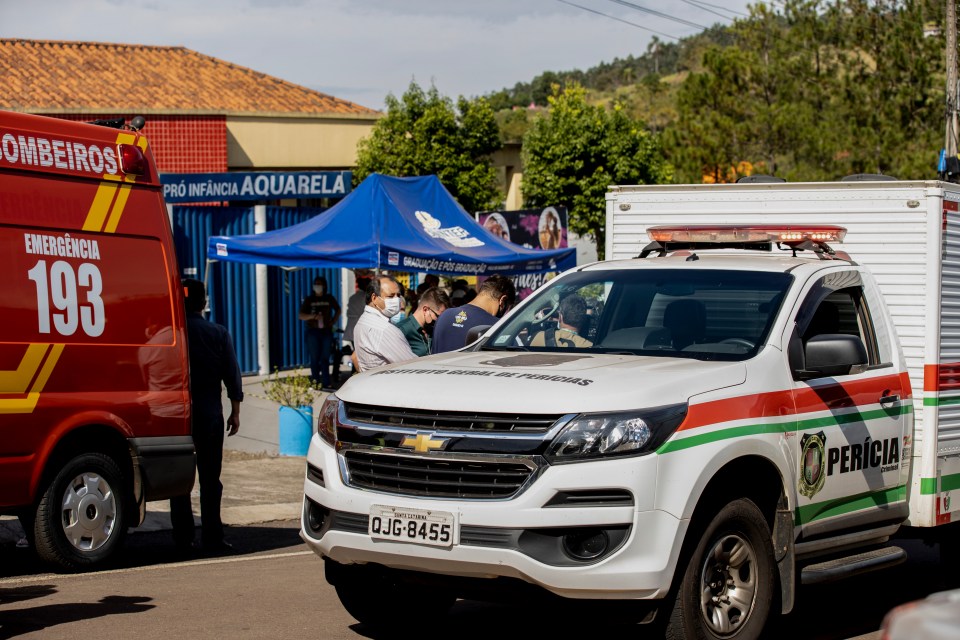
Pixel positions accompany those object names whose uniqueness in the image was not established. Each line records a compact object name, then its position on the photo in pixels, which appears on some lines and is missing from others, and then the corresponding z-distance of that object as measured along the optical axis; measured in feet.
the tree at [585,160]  132.05
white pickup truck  16.79
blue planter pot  46.80
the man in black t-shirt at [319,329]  64.95
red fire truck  25.16
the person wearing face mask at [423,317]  38.83
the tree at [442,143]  104.42
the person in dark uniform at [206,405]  30.17
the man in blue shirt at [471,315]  33.12
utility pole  84.64
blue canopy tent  52.65
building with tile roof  86.58
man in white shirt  34.22
